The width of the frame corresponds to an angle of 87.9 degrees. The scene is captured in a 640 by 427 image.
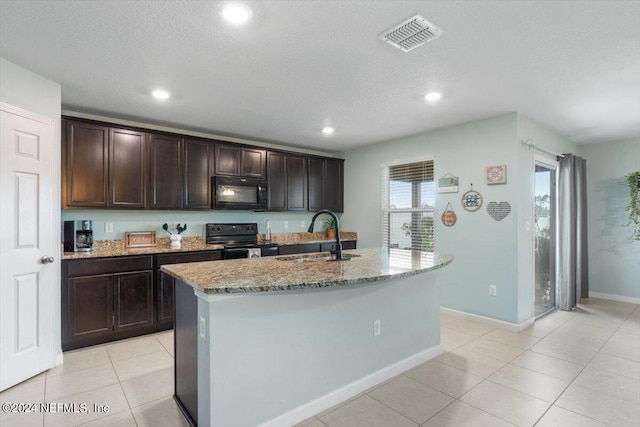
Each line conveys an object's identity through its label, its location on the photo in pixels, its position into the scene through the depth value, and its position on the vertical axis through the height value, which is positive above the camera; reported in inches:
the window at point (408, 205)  182.9 +5.6
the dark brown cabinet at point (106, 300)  123.5 -32.2
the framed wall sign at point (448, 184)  167.3 +15.9
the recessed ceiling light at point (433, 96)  123.2 +45.0
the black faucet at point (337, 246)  99.8 -9.3
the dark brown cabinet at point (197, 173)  165.0 +22.3
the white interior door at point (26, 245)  96.8 -8.2
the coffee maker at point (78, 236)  135.7 -7.2
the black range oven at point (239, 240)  168.7 -13.3
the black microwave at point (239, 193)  172.7 +13.0
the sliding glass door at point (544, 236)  167.9 -11.8
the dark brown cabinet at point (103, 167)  134.0 +21.9
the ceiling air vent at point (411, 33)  78.8 +45.4
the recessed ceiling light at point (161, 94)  121.0 +46.1
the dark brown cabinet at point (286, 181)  197.5 +21.4
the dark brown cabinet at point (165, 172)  155.0 +21.6
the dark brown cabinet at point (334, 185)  224.7 +21.4
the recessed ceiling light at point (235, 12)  72.6 +46.3
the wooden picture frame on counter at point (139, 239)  157.3 -10.3
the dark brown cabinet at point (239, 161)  176.6 +30.9
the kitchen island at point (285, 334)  69.1 -29.2
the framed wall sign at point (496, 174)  148.2 +18.2
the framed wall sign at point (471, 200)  157.6 +6.8
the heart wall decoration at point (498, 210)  147.9 +1.9
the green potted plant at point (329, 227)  231.8 -7.9
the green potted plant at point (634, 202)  183.0 +6.0
